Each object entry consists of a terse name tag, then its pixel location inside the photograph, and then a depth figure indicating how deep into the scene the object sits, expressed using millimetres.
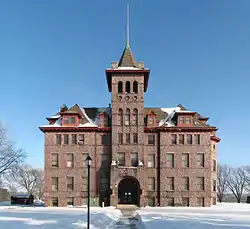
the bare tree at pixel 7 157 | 57269
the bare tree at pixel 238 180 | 98438
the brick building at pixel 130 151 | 48594
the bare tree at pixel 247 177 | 102038
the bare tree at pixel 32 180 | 101044
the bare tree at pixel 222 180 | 91500
